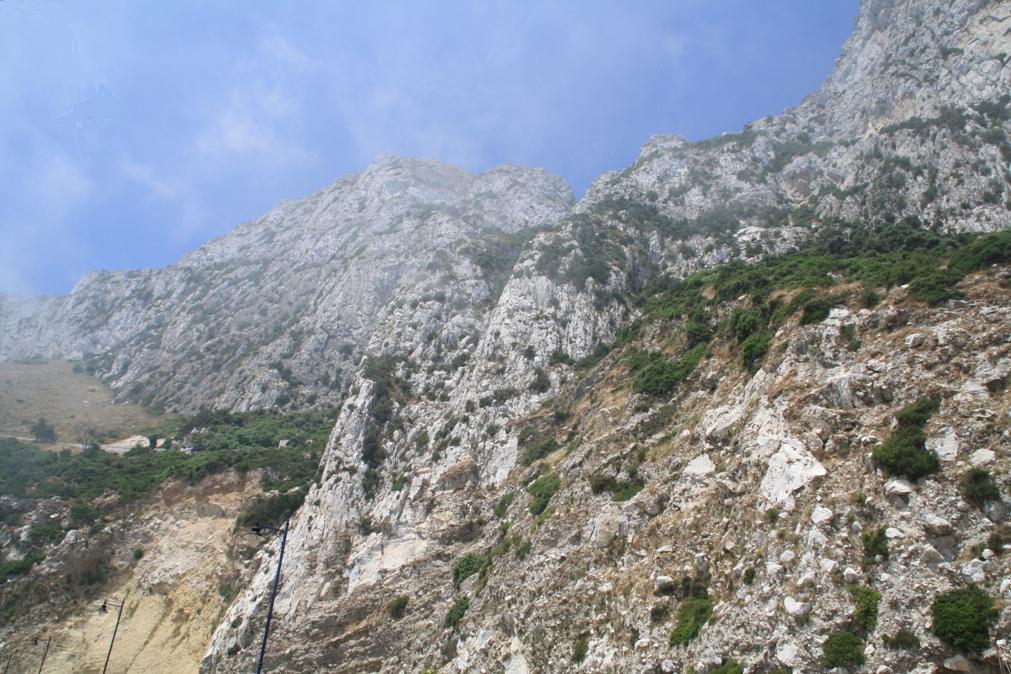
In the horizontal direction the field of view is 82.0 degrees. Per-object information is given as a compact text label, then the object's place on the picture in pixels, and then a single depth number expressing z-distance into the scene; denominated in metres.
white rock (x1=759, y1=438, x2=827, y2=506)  19.12
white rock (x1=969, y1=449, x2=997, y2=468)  15.48
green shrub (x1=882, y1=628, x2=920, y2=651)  13.35
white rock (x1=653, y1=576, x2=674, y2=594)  20.28
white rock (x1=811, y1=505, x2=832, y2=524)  17.30
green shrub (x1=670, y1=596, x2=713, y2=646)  18.22
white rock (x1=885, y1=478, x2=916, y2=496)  16.31
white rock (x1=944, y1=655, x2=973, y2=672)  12.38
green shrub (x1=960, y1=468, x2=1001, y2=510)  14.73
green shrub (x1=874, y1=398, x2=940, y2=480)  16.50
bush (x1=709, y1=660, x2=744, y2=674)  15.98
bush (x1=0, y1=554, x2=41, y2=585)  44.13
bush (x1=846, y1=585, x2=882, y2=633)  14.44
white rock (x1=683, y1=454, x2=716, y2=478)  23.81
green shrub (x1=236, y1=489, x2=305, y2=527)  50.81
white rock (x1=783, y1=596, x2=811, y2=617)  15.74
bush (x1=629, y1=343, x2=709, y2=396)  33.94
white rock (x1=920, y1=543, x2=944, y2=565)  14.52
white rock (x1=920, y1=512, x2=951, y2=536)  14.88
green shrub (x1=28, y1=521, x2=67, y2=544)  48.00
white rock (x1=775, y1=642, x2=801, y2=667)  15.02
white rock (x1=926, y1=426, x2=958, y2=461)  16.44
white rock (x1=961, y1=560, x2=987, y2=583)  13.57
